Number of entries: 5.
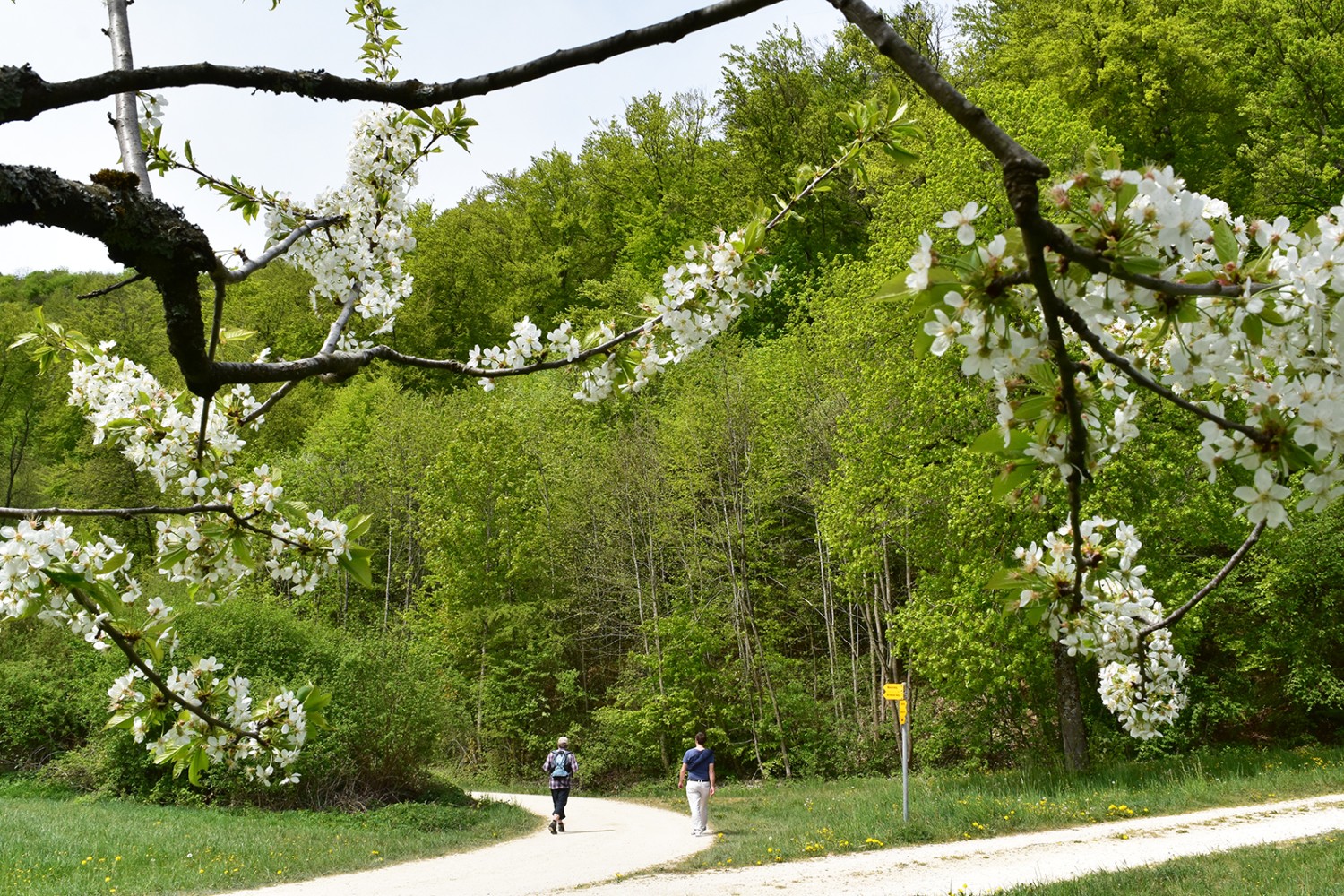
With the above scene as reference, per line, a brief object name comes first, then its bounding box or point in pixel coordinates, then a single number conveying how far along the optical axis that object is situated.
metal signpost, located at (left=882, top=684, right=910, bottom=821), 10.70
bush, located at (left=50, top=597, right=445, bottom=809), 14.62
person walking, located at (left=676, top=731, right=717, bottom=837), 11.92
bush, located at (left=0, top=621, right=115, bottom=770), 18.56
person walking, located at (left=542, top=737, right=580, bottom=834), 12.81
